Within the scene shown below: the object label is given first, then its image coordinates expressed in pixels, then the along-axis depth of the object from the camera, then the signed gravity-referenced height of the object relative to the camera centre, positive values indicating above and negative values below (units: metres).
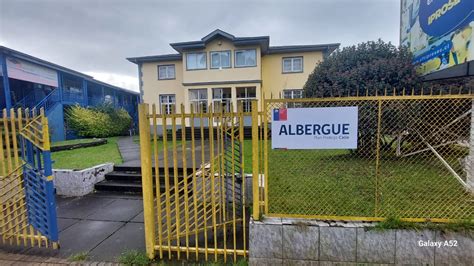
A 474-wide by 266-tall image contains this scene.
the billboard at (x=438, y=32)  4.26 +1.84
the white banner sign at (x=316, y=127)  2.79 -0.15
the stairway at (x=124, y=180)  5.55 -1.60
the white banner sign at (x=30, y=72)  13.28 +3.17
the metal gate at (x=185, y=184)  2.79 -0.89
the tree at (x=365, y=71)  5.59 +1.12
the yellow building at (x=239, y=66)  15.96 +3.73
